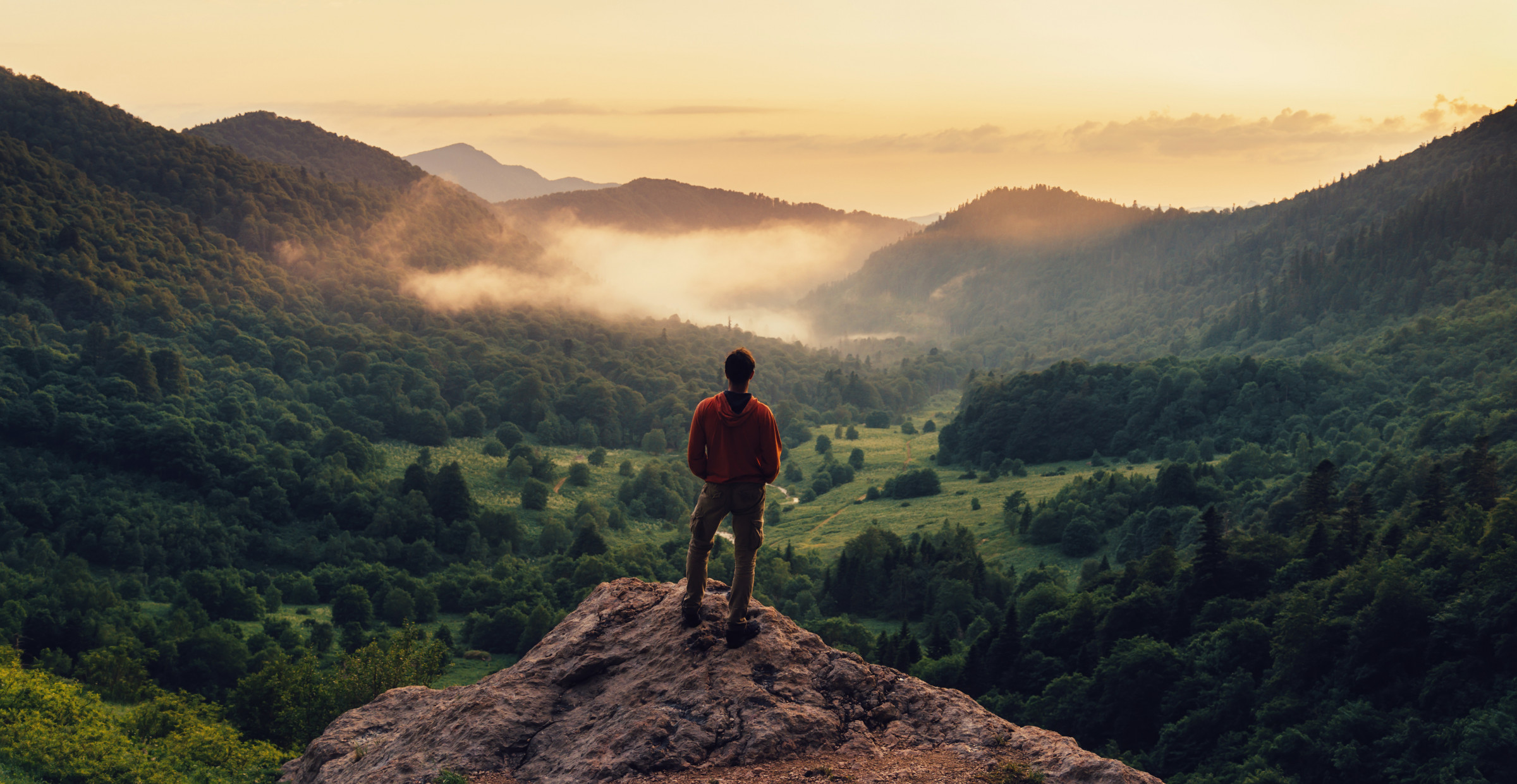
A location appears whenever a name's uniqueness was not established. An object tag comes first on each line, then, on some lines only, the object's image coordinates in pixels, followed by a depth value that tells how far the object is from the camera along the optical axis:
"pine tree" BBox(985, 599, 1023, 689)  78.88
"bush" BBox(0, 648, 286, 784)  32.03
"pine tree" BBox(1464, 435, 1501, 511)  80.31
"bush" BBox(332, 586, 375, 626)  112.12
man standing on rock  15.66
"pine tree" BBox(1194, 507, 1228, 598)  79.50
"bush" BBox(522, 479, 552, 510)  173.12
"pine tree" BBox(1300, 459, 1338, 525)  92.94
